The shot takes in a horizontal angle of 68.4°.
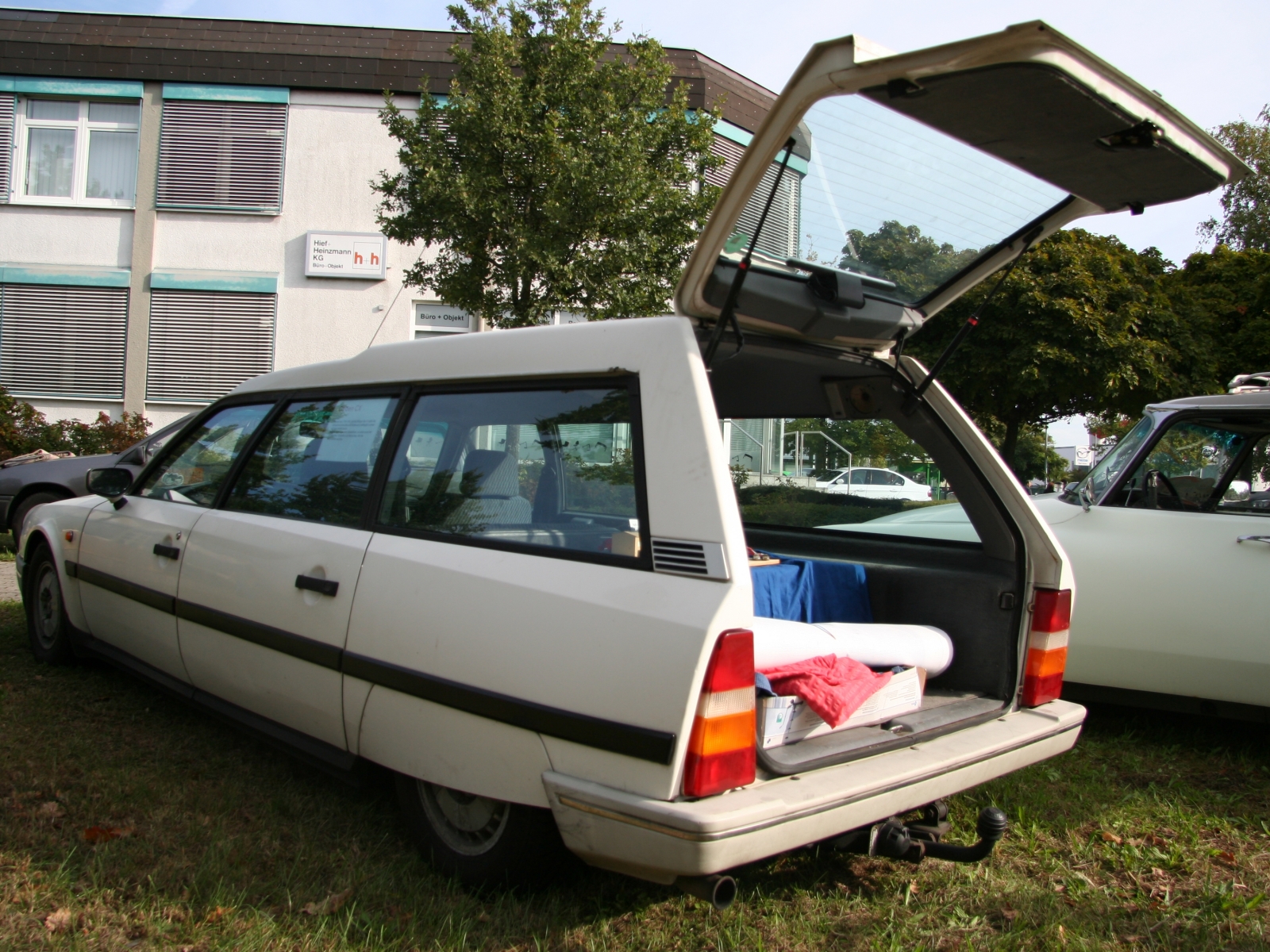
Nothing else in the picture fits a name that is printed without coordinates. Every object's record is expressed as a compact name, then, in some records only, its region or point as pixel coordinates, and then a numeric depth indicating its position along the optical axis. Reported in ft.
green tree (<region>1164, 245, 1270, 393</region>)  47.91
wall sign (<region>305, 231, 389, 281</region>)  54.60
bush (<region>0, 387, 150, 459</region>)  49.88
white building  54.60
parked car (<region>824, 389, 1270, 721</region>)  13.55
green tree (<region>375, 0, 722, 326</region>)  35.96
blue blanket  10.77
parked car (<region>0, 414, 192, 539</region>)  31.27
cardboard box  8.38
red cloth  8.46
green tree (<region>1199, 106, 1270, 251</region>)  87.25
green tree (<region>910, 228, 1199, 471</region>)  50.47
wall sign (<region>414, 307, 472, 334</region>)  55.26
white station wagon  7.25
